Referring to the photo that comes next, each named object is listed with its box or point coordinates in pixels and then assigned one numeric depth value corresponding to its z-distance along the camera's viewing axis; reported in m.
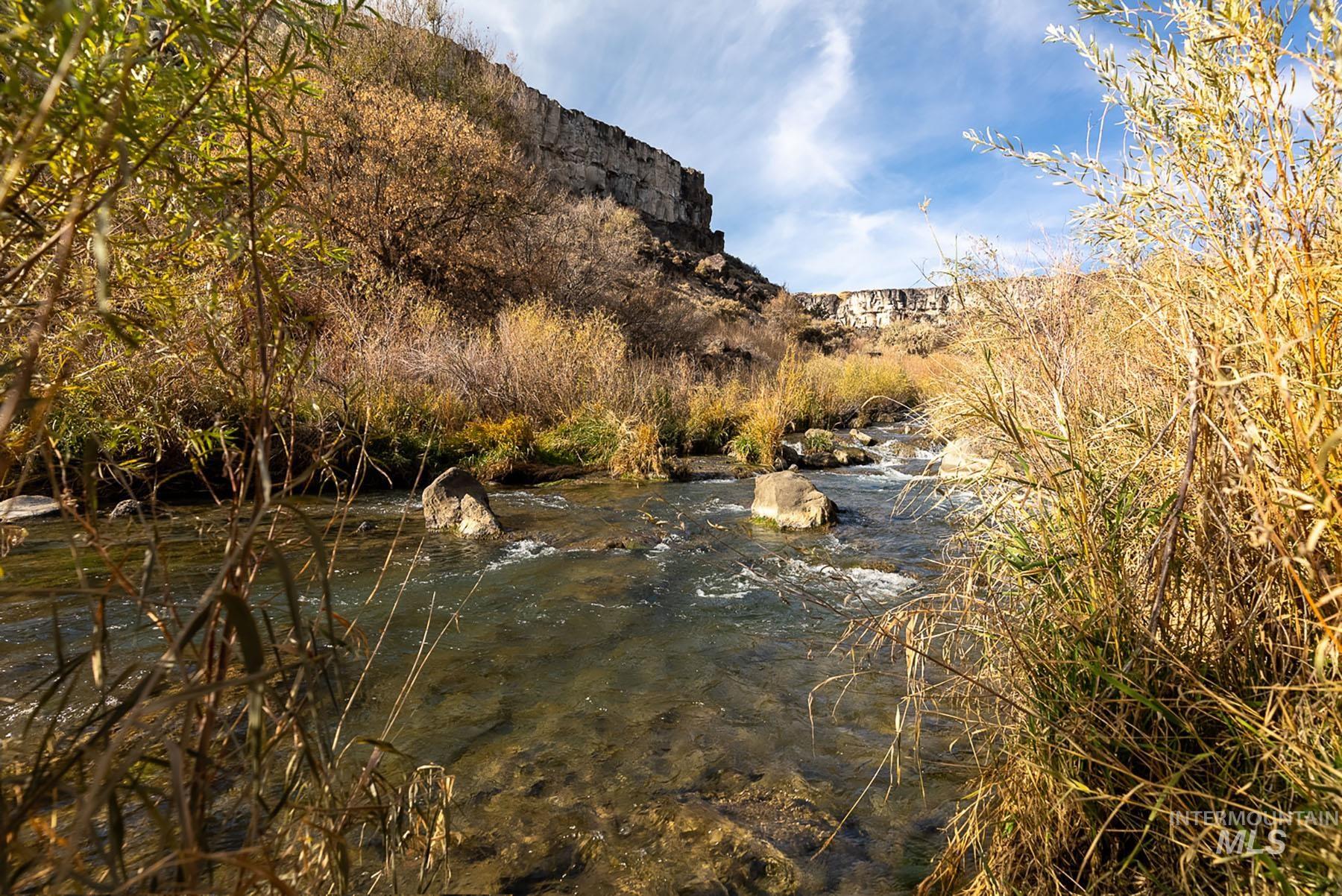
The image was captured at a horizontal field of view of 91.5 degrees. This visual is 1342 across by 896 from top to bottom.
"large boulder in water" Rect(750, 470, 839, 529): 6.85
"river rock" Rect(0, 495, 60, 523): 5.60
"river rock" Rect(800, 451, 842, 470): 10.55
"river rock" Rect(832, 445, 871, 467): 10.88
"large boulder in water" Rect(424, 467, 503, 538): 6.27
